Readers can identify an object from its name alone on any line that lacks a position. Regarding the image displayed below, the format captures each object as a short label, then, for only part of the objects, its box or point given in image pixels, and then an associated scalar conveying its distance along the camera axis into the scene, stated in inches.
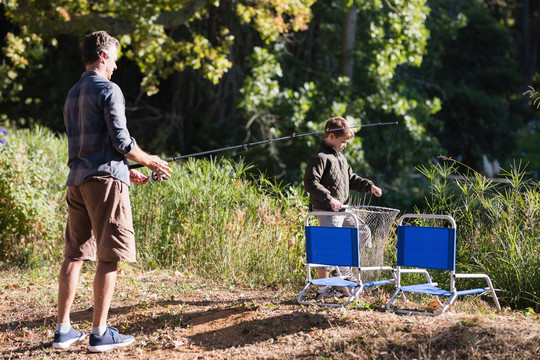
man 335.0
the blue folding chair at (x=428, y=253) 374.8
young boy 433.2
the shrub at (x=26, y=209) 594.0
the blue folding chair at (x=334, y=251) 387.9
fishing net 424.4
